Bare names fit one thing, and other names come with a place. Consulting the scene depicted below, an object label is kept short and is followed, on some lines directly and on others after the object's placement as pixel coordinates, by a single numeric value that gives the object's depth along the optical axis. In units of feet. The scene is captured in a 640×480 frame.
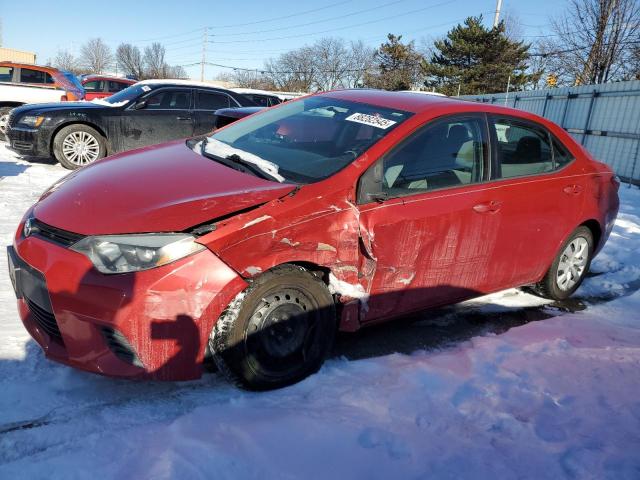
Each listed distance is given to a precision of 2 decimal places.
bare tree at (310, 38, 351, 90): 207.10
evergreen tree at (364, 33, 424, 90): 169.99
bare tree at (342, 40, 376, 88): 193.29
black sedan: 26.91
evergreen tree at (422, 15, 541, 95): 133.69
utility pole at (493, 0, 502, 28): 112.10
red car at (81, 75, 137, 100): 64.23
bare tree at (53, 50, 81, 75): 285.23
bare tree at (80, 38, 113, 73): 288.30
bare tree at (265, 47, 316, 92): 208.95
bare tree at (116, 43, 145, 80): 273.75
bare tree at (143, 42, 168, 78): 273.33
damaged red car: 7.98
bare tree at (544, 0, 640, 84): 68.33
